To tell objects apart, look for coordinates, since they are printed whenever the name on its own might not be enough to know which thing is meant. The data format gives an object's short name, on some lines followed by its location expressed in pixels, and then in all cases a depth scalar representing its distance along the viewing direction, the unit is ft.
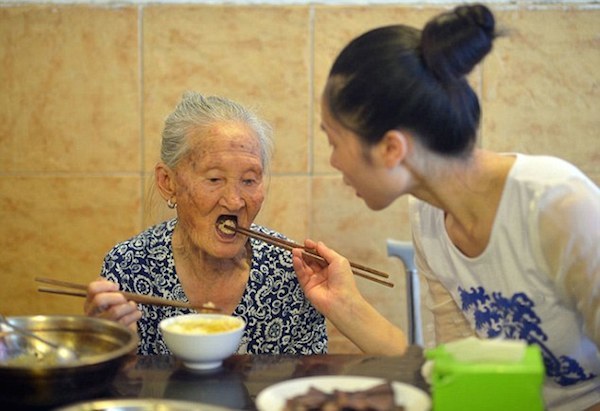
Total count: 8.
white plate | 4.26
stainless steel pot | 4.23
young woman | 4.70
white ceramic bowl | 4.96
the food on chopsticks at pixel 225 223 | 6.63
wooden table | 4.67
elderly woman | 6.62
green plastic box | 3.84
